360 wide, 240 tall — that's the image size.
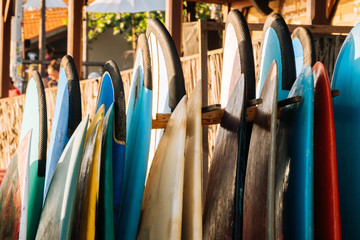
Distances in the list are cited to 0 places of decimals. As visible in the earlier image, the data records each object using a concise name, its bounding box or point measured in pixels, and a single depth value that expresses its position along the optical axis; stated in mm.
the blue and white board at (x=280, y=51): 5878
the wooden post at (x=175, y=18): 14864
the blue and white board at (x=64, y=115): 5791
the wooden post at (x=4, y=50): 31878
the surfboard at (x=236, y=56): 5588
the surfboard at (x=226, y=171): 4874
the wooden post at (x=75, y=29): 22795
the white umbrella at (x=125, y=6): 37327
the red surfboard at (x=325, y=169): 4873
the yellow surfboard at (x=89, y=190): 4937
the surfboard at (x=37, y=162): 5588
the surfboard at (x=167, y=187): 4755
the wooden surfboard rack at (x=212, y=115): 5441
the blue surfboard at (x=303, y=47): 6299
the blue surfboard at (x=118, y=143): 5322
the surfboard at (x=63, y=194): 4798
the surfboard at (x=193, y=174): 4723
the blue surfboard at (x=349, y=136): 5314
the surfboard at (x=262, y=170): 4667
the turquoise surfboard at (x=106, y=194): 5032
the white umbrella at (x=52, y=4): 57712
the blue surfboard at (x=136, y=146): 5342
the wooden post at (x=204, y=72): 10553
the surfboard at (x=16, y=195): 5016
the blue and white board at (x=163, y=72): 5918
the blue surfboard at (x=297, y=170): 4818
